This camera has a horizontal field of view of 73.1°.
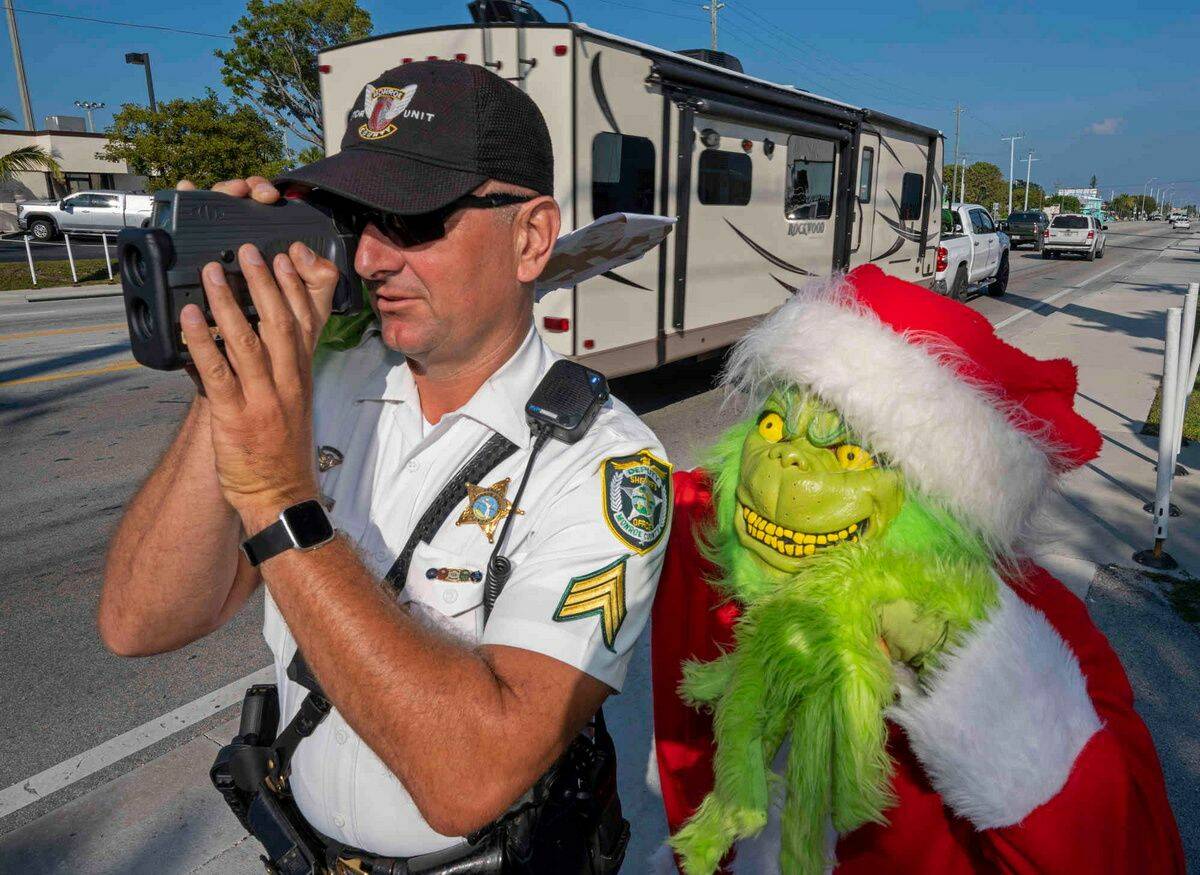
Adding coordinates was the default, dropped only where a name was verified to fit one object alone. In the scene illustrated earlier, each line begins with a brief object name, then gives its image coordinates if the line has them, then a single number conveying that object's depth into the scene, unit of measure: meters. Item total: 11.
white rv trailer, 5.84
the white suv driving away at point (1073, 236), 28.52
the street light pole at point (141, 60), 27.00
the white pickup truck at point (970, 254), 14.64
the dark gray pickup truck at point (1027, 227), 33.78
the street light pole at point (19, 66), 31.27
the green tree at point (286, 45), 21.75
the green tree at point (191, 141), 20.77
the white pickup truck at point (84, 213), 25.94
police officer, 1.04
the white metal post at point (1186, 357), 4.55
